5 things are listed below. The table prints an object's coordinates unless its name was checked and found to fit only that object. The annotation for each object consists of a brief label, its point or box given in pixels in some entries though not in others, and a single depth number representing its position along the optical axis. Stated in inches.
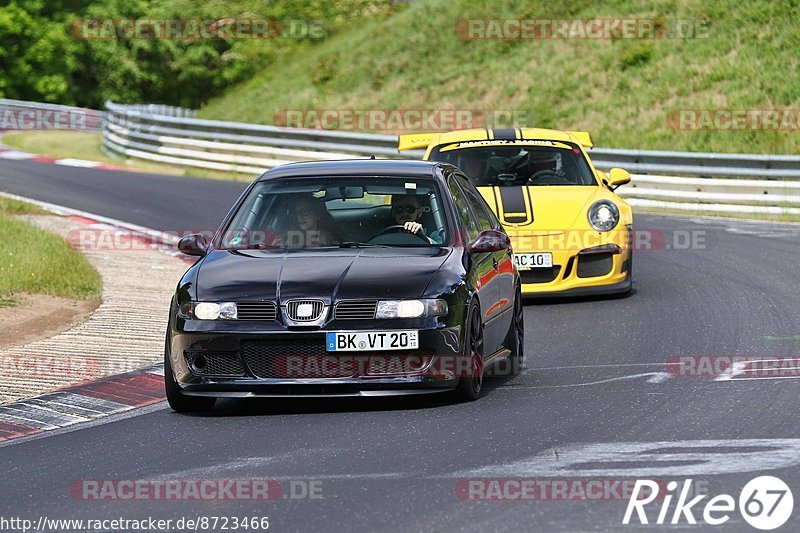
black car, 636.7
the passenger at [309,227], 717.3
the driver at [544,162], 1124.5
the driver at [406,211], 726.5
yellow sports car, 1036.5
